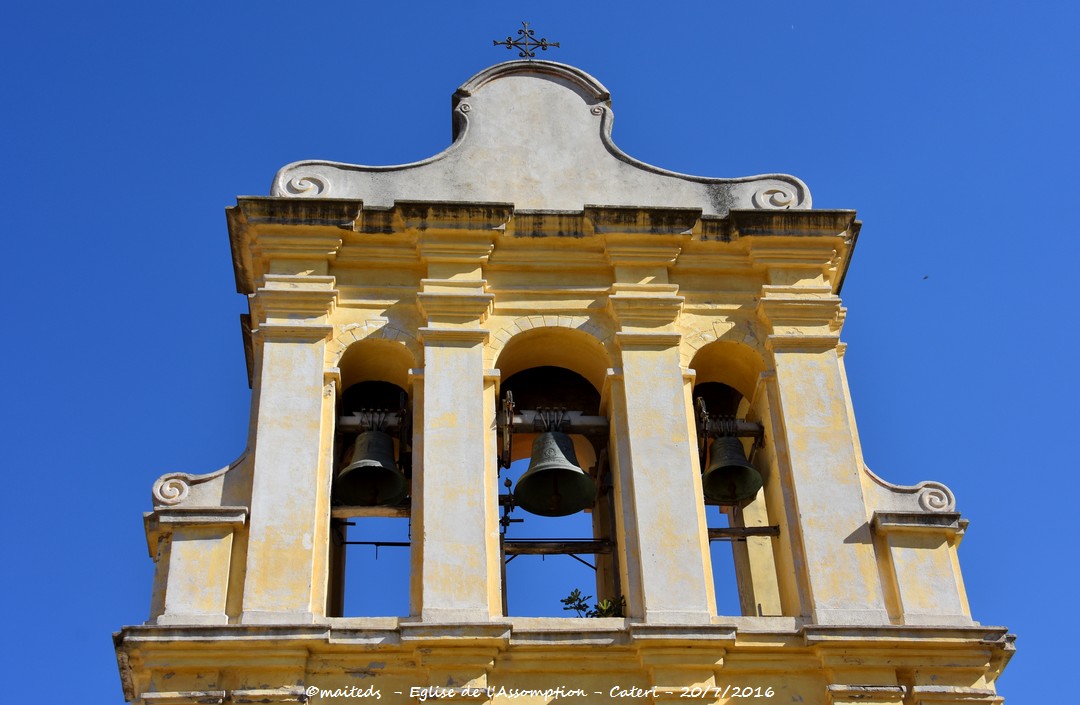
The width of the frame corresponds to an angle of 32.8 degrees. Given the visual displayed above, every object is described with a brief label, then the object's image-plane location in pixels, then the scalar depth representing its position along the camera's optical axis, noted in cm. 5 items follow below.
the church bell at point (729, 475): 1343
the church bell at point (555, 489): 1334
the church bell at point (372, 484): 1321
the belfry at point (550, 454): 1171
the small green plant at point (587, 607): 1248
